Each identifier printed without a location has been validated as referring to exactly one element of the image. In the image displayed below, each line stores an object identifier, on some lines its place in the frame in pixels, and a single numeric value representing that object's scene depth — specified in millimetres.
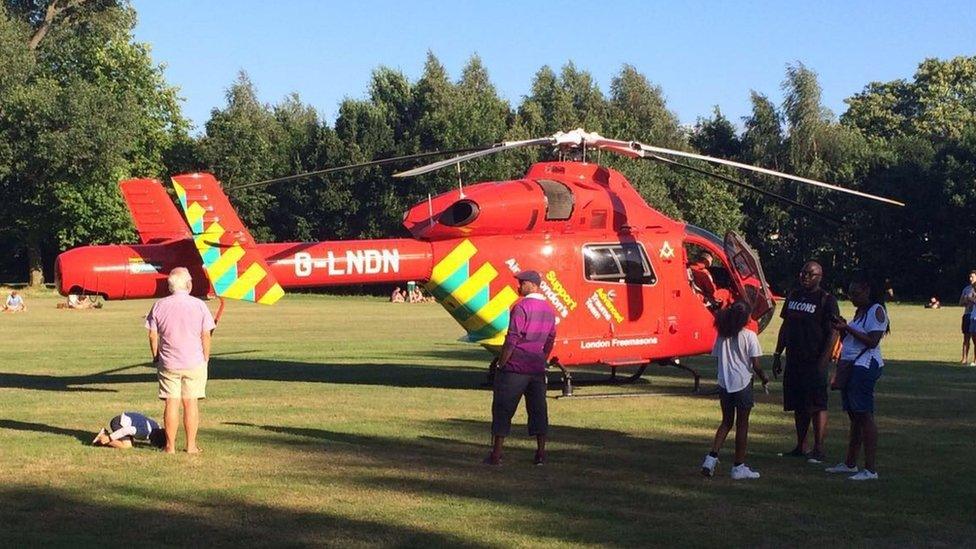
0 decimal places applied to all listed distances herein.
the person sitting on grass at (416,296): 61094
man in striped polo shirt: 11461
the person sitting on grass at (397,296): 60094
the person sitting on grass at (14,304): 44656
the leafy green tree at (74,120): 61719
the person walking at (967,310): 23562
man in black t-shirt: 11984
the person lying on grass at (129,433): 12320
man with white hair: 11781
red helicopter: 16344
